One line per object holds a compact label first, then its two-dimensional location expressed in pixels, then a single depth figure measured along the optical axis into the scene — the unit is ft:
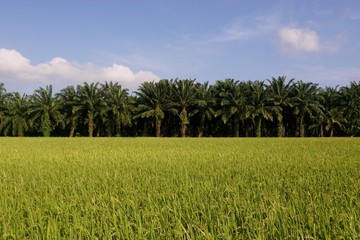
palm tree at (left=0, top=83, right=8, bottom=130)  141.49
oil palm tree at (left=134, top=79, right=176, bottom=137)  126.41
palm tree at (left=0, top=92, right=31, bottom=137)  136.77
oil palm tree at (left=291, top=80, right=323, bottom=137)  124.47
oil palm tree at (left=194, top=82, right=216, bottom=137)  128.88
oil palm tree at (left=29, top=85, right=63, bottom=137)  133.51
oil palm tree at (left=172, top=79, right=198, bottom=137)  127.24
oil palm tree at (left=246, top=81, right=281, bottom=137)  124.47
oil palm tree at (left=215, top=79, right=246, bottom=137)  124.98
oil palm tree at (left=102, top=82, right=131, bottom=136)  128.80
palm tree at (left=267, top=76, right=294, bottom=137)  126.72
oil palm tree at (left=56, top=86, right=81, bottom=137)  128.77
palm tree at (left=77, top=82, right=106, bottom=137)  127.00
